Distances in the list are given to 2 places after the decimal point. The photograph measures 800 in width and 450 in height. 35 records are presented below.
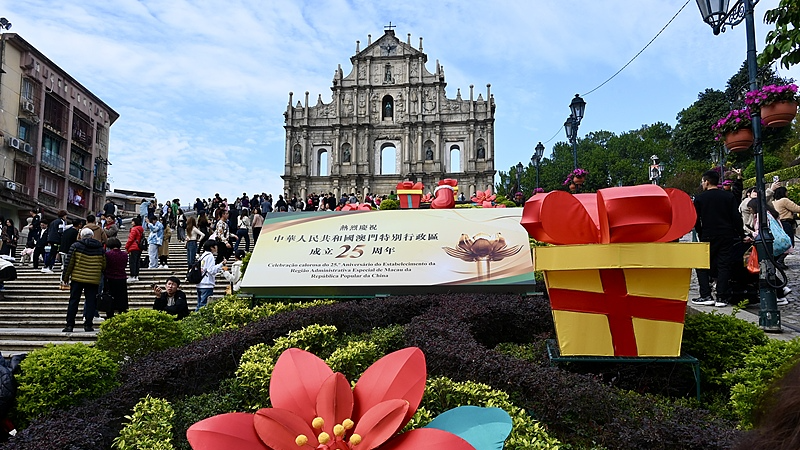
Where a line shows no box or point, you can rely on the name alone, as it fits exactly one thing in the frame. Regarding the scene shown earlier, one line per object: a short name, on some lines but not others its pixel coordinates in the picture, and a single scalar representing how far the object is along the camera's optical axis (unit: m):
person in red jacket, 10.75
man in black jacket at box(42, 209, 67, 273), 12.09
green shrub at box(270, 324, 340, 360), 4.02
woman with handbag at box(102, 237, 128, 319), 7.57
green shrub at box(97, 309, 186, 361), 4.59
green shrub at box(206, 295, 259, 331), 5.53
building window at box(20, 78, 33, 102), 25.17
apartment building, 24.14
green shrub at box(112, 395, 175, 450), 2.62
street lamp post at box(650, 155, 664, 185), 17.95
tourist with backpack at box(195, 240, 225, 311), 7.75
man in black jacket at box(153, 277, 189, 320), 6.58
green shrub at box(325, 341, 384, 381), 3.55
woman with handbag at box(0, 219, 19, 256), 14.41
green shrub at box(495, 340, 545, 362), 3.84
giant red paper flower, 1.54
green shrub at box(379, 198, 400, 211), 16.03
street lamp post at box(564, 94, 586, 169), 11.34
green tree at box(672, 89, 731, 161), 37.76
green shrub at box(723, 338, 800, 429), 2.65
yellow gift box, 3.22
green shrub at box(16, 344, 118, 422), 3.38
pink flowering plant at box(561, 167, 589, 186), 10.50
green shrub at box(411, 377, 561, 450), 2.49
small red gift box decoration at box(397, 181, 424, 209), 13.39
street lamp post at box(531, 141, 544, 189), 18.81
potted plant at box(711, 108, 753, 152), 5.89
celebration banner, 6.19
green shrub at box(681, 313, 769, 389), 3.55
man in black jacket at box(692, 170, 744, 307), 6.28
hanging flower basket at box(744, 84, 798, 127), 5.45
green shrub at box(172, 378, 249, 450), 3.15
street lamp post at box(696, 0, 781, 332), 5.00
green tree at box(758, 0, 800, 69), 4.81
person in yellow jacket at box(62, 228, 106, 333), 7.16
